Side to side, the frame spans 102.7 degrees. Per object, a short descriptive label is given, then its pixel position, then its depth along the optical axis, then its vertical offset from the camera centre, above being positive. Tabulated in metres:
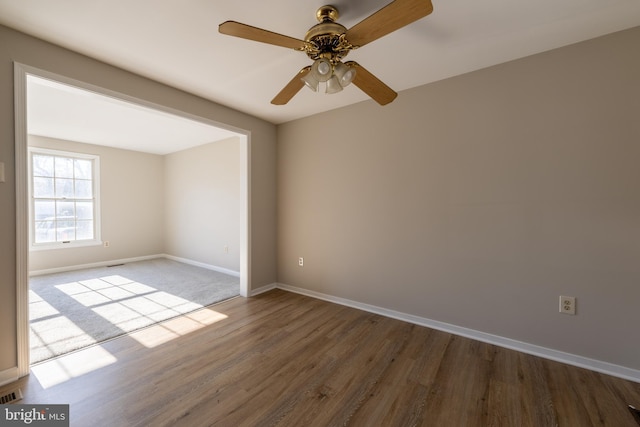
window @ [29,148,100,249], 4.44 +0.18
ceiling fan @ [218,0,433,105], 1.20 +0.92
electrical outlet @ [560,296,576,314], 1.95 -0.74
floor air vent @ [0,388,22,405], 1.54 -1.16
